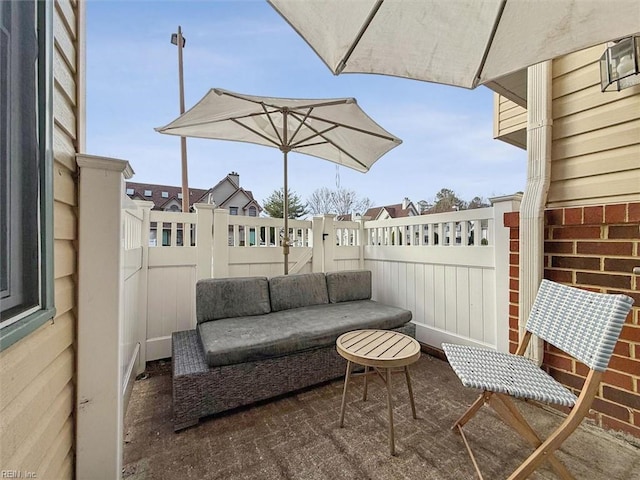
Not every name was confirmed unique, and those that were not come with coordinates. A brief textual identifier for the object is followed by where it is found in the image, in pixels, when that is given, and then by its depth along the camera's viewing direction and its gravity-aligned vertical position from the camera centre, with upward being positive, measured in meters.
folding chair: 1.24 -0.73
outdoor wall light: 1.61 +1.09
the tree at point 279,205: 13.35 +1.77
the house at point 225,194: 16.17 +2.83
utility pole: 7.23 +2.72
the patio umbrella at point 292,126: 2.49 +1.23
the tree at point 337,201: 16.23 +2.26
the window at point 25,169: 0.76 +0.23
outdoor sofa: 1.85 -0.81
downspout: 2.08 +0.37
